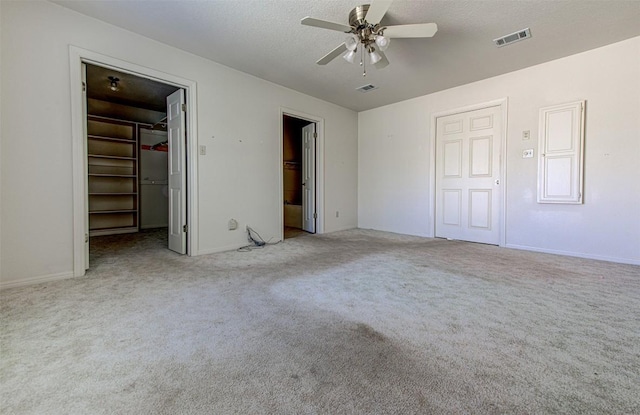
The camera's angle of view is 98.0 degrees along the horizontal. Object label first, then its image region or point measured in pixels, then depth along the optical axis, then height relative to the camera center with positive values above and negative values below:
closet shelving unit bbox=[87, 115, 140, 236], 5.21 +0.45
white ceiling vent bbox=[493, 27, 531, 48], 2.94 +1.80
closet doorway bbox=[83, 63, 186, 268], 4.53 +0.79
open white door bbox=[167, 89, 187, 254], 3.56 +0.34
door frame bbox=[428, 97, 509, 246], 4.10 +0.68
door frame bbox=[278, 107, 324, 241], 5.16 +0.64
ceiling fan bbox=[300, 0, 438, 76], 2.25 +1.49
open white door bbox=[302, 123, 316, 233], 5.36 +0.47
